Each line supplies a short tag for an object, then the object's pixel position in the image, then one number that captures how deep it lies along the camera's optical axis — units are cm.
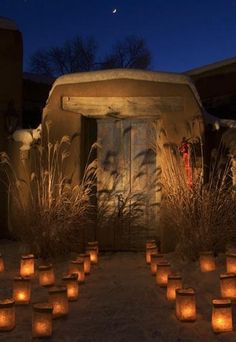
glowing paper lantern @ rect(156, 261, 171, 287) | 514
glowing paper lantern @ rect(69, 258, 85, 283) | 530
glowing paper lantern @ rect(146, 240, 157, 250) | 638
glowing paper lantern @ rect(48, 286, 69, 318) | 411
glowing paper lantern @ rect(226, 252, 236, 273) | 517
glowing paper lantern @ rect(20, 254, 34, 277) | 554
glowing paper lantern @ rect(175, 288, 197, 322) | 396
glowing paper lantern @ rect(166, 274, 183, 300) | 457
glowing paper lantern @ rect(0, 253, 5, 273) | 588
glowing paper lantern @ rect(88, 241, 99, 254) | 647
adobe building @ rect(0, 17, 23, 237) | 865
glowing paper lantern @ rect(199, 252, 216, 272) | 543
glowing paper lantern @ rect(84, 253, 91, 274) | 573
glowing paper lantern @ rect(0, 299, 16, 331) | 382
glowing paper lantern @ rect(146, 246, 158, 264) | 625
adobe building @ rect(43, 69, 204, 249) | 711
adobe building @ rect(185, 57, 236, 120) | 1105
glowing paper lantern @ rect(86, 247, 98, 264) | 634
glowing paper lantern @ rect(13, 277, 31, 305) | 452
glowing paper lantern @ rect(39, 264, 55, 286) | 516
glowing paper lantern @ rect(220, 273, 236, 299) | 443
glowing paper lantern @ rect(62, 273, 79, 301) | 465
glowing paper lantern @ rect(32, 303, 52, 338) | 370
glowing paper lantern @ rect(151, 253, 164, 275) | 566
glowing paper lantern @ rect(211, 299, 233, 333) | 373
